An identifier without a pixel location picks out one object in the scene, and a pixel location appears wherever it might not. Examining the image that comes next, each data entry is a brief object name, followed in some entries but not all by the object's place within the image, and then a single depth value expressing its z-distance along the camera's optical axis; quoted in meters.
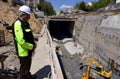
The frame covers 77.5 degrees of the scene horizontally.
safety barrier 1.48
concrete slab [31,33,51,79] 2.35
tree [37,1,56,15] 27.75
